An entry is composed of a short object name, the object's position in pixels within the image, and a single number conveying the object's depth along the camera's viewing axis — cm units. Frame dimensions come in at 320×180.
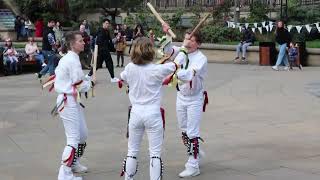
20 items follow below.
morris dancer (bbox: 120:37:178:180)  627
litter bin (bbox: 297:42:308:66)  2136
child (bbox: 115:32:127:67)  2266
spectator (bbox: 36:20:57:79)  1819
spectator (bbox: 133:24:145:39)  2173
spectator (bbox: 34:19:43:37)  3142
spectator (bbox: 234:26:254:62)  2319
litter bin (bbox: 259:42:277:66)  2209
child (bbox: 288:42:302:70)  2088
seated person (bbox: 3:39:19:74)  2017
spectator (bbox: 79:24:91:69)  2108
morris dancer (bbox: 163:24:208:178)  725
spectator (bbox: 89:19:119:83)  1686
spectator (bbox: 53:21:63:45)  1952
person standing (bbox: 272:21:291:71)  2086
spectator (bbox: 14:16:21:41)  3480
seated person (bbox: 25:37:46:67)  2102
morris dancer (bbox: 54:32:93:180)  695
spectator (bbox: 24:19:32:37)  3588
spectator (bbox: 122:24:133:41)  3071
